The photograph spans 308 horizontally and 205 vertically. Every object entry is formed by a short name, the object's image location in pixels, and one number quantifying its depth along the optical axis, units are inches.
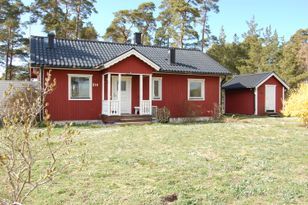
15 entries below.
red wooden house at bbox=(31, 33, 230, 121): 573.0
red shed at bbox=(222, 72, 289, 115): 816.9
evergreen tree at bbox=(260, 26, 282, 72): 1398.9
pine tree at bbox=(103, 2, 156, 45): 1315.9
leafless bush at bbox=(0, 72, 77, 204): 117.9
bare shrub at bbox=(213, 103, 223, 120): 697.6
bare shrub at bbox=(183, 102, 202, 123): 675.0
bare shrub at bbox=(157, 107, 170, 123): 605.5
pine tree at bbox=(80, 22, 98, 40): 1245.1
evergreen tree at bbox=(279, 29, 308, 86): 1306.6
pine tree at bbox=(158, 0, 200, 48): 1269.7
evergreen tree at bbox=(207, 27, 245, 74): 1407.5
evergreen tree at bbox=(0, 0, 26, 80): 1089.4
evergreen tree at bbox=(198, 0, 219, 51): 1364.2
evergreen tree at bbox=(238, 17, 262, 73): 1402.6
